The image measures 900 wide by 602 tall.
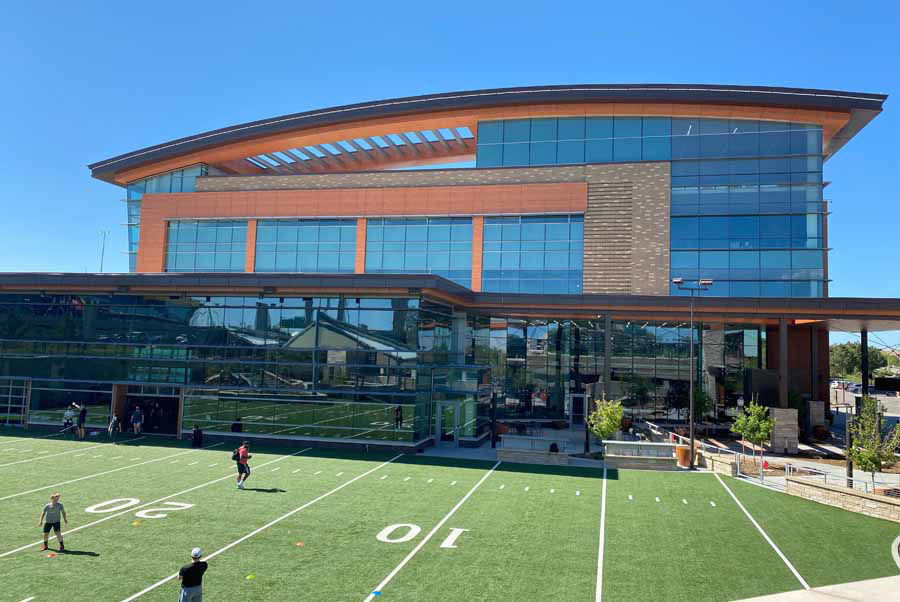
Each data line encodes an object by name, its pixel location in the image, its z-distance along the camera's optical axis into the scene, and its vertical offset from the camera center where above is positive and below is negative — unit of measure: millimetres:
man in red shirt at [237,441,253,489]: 21312 -3879
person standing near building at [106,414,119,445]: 30344 -3918
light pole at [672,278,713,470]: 27688 +3636
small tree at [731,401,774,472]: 29141 -2766
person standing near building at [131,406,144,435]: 32531 -3871
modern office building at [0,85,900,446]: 31844 +5158
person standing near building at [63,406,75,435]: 33500 -4254
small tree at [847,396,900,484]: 23156 -2804
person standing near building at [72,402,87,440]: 31406 -3760
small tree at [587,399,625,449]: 28688 -2702
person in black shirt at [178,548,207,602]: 11008 -4040
